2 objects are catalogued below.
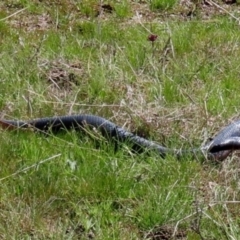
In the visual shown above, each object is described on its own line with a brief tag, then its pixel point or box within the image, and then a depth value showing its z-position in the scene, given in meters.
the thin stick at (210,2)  12.85
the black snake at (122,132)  8.18
